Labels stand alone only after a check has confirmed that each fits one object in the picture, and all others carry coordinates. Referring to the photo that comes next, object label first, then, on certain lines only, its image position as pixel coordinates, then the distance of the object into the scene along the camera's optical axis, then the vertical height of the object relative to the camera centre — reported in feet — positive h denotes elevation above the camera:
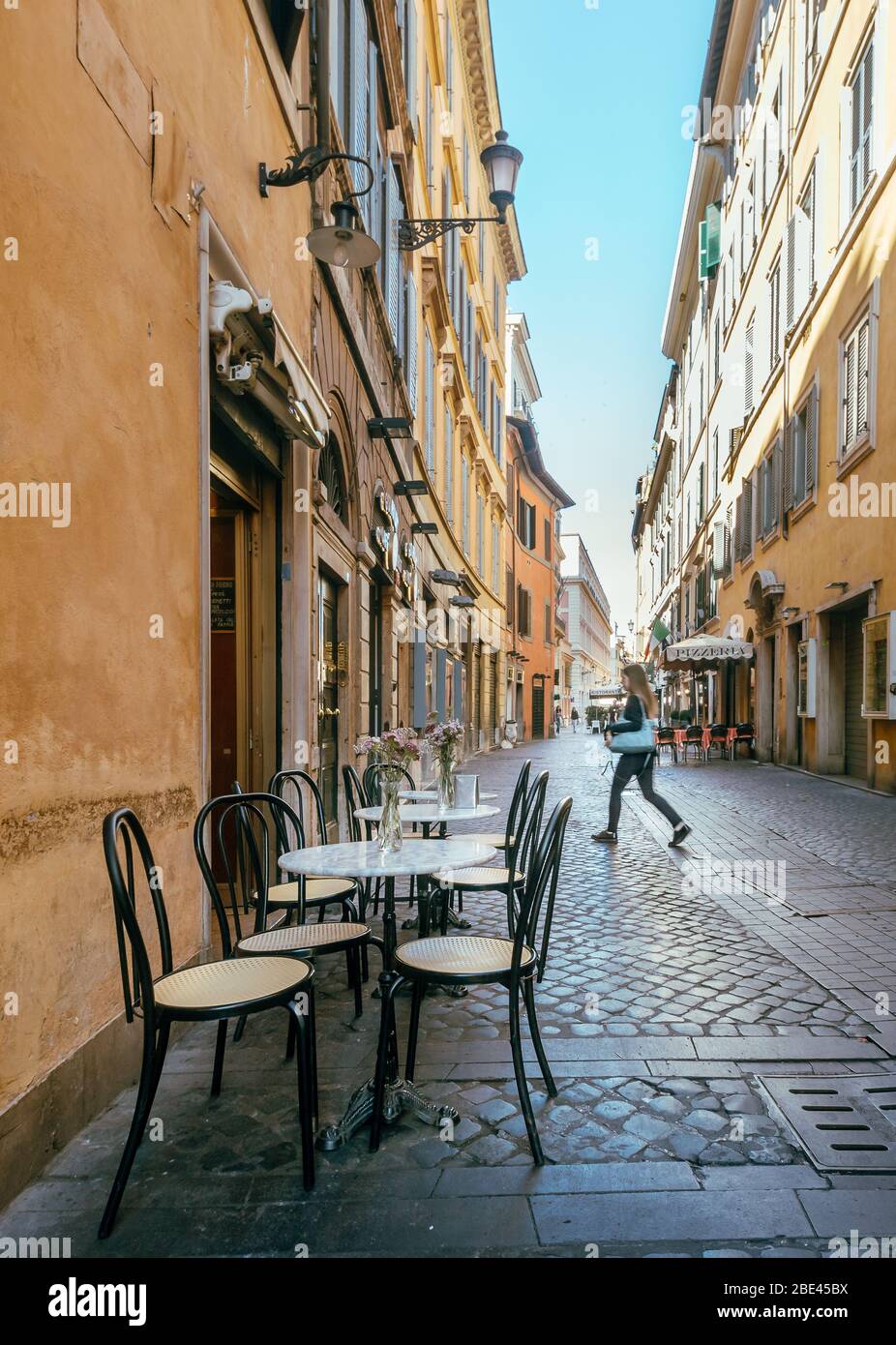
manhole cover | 8.22 -4.38
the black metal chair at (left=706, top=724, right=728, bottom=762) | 59.38 -3.27
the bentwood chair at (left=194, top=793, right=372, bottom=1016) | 10.25 -2.95
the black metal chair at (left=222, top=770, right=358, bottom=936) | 12.59 -2.98
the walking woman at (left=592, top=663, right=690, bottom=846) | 25.61 -1.13
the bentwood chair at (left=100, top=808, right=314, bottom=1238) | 7.44 -2.84
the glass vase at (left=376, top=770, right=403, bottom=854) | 11.10 -1.59
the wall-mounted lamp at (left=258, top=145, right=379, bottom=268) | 15.98 +8.27
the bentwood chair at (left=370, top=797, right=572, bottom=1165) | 8.71 -2.90
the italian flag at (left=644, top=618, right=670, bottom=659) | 99.47 +6.25
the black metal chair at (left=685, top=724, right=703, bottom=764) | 59.00 -3.33
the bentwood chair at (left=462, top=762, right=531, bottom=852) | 14.89 -2.42
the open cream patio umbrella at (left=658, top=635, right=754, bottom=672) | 59.16 +2.42
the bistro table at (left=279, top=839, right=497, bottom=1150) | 8.98 -2.11
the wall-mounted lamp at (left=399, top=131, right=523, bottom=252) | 28.07 +16.58
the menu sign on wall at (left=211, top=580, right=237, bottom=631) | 18.99 +1.82
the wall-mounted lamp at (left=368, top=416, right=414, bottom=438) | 30.27 +9.16
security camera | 13.41 +5.89
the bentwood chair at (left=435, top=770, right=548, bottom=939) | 12.03 -2.85
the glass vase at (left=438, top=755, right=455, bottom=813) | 16.67 -1.78
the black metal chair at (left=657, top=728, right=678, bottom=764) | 57.62 -3.34
